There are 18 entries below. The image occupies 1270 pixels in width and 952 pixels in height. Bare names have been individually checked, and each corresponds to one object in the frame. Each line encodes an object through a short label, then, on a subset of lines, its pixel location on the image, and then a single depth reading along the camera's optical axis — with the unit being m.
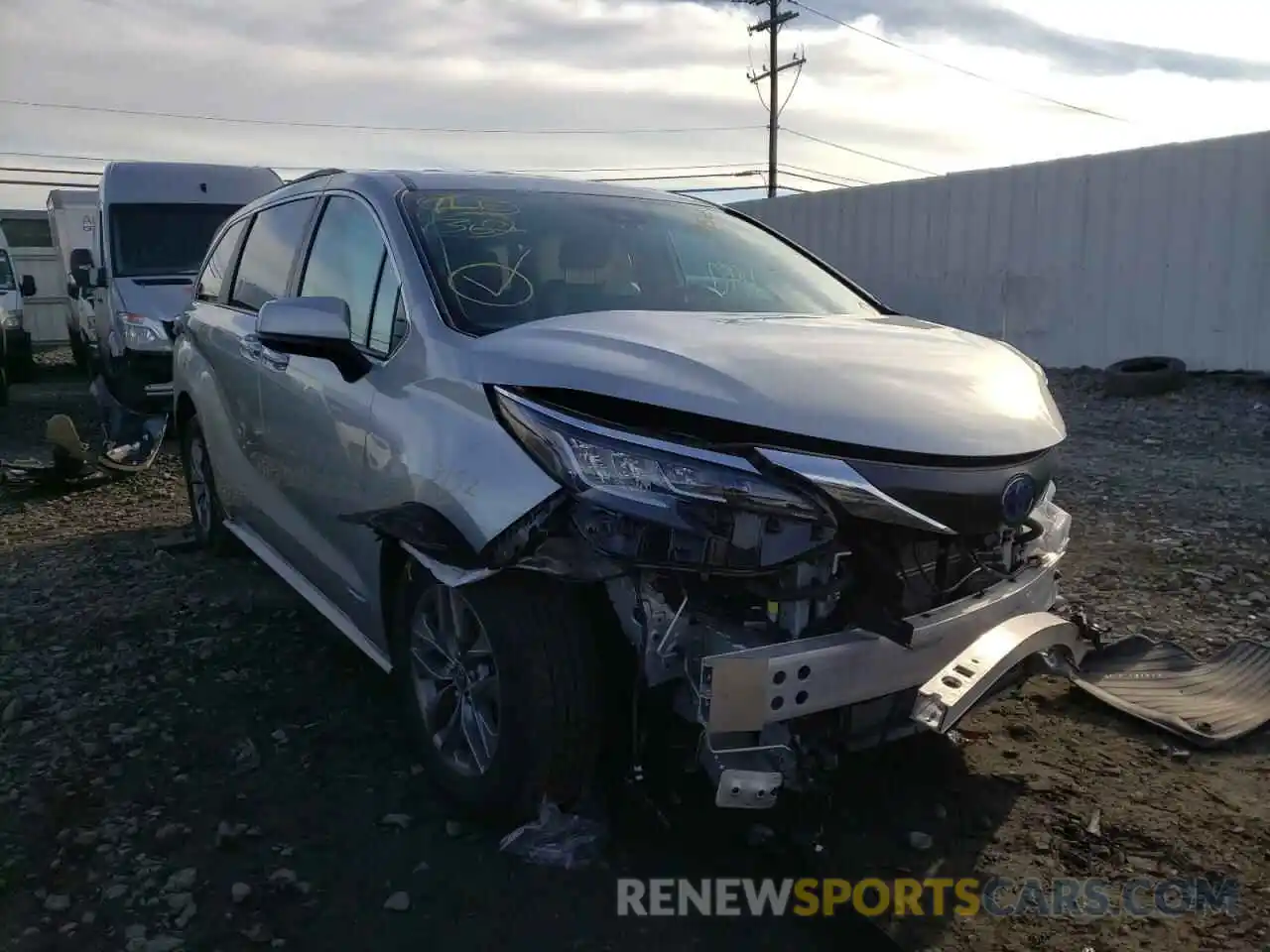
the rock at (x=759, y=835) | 2.78
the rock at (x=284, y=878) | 2.65
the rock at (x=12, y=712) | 3.65
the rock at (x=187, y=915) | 2.51
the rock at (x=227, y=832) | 2.84
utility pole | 32.31
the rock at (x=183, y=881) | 2.64
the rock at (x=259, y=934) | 2.44
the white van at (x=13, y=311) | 15.04
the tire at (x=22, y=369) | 16.27
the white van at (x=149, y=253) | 9.86
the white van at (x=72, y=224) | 17.30
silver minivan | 2.32
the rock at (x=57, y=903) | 2.58
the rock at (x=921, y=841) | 2.76
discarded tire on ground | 11.28
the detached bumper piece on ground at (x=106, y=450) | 7.71
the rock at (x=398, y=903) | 2.54
